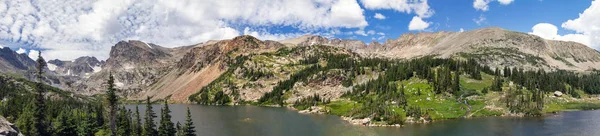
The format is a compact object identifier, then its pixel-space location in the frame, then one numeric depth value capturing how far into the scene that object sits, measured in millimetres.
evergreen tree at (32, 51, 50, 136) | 85812
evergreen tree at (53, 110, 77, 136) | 104375
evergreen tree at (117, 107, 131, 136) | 91294
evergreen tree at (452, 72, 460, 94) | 179075
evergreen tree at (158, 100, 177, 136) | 88375
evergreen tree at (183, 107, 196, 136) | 84000
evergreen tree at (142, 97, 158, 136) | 87825
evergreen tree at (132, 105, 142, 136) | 91562
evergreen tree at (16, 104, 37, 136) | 93112
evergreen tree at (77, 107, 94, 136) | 100125
